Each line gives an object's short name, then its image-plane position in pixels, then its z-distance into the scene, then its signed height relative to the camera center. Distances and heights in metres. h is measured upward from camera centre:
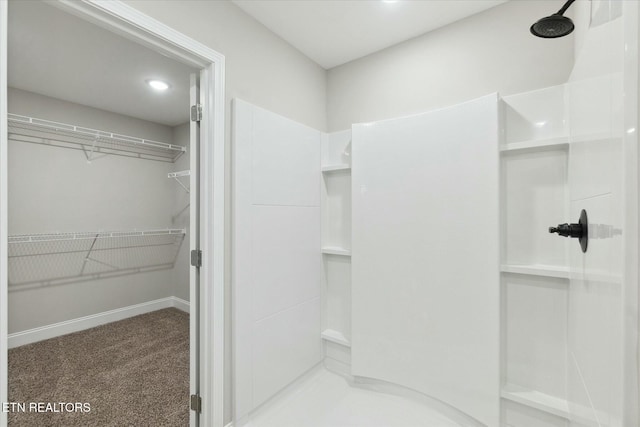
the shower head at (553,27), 1.11 +0.74
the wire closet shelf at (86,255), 2.94 -0.46
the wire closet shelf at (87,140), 2.87 +0.86
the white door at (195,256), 1.62 -0.23
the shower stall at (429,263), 1.52 -0.28
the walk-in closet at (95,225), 2.07 -0.11
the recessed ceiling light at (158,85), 2.72 +1.24
